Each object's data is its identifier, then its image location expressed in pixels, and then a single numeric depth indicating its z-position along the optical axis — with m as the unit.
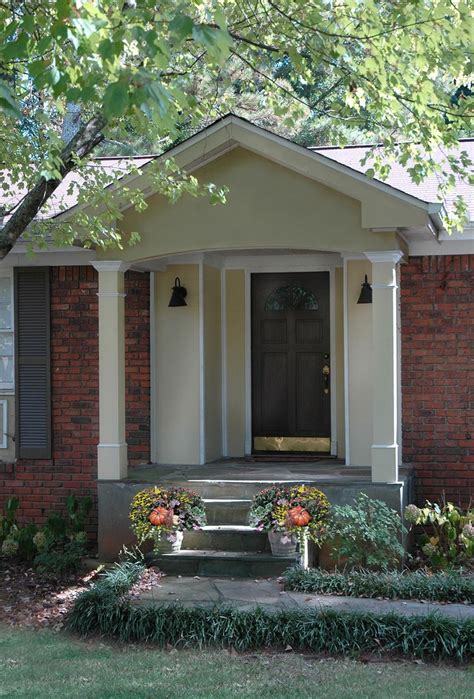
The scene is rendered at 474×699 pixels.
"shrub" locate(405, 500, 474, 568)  9.29
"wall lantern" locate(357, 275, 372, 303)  10.90
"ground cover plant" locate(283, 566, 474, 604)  7.97
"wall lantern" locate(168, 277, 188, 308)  11.27
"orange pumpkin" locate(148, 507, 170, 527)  9.05
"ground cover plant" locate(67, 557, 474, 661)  7.07
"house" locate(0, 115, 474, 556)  9.51
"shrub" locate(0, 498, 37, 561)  10.34
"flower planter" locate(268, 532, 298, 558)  8.87
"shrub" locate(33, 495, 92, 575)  9.71
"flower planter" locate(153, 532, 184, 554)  9.19
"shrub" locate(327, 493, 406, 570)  8.96
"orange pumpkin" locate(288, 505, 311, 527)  8.77
